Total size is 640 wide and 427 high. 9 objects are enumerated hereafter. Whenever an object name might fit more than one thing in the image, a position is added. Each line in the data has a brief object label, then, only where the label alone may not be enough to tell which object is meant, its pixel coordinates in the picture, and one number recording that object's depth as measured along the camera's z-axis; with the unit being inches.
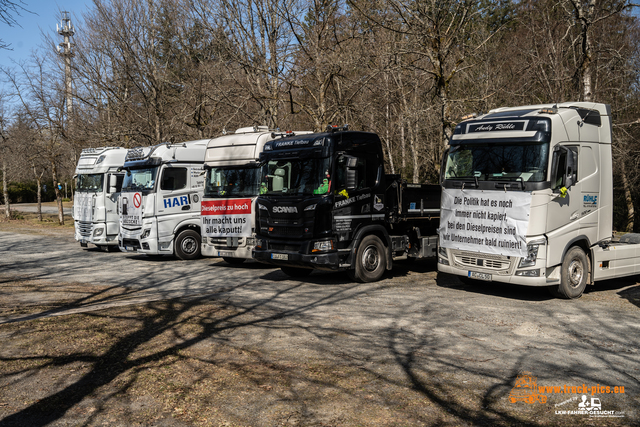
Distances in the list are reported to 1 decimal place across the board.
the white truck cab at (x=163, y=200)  613.9
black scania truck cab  426.6
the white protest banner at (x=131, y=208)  621.0
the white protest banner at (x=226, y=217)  521.3
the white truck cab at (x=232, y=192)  522.6
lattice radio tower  1099.9
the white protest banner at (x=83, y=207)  747.4
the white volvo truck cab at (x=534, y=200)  362.9
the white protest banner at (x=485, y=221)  364.5
